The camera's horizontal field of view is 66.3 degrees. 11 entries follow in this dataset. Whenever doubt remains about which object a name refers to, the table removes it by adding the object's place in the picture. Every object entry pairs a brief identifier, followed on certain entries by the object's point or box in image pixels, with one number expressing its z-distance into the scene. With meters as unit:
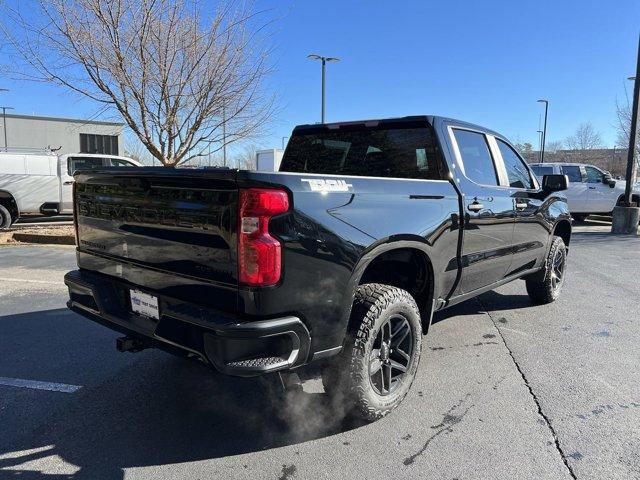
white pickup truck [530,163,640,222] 14.62
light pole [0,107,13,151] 34.69
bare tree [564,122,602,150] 47.34
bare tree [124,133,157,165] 30.65
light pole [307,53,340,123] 22.14
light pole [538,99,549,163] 36.19
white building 35.03
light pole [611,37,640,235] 12.19
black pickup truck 2.32
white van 12.05
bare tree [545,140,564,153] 69.06
